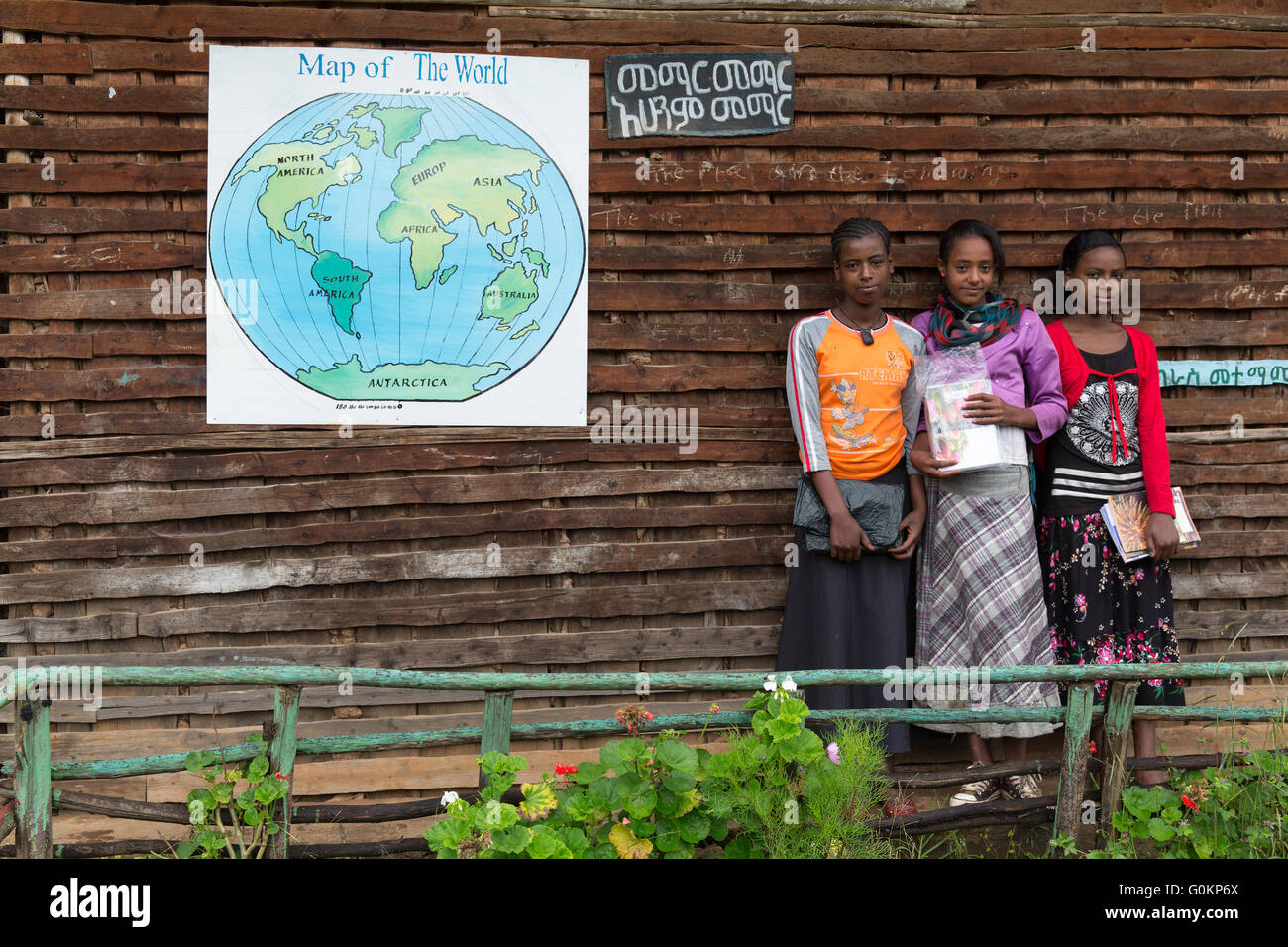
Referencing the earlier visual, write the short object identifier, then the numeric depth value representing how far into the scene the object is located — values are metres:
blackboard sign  4.34
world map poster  4.19
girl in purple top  4.01
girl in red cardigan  4.10
